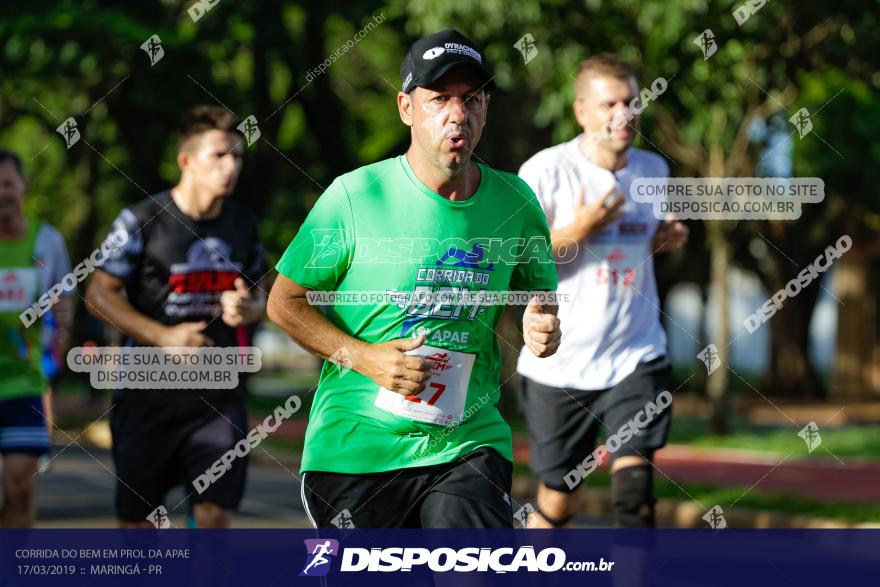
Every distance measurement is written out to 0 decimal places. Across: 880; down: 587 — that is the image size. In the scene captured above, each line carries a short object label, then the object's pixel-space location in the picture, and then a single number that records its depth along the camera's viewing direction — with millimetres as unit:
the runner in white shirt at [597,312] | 13180
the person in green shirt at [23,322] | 13734
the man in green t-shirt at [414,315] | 8875
